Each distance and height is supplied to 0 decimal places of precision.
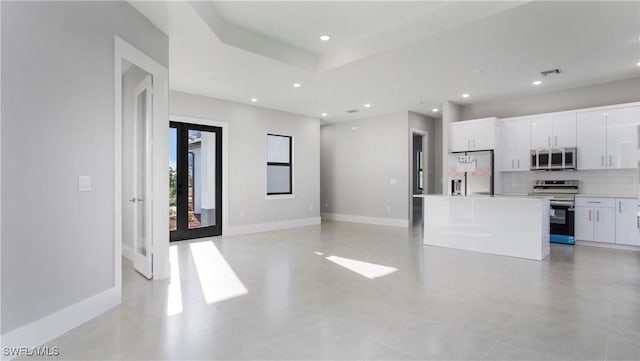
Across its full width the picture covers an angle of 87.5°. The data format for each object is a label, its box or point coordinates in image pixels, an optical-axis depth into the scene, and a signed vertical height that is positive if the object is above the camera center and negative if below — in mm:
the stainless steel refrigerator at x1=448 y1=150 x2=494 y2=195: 6508 +134
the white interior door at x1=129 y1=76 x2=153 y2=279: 3734 +6
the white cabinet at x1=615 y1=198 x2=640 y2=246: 5164 -682
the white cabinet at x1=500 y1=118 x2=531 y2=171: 6375 +681
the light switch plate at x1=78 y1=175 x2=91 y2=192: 2611 -26
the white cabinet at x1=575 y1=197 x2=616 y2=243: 5395 -683
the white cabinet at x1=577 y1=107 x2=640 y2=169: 5367 +669
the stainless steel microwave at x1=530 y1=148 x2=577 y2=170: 5812 +348
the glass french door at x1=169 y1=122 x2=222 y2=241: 6168 -30
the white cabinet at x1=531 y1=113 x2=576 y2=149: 5898 +857
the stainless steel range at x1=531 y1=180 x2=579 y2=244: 5742 -526
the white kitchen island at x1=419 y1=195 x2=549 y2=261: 4672 -693
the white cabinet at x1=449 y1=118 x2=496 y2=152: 6531 +883
